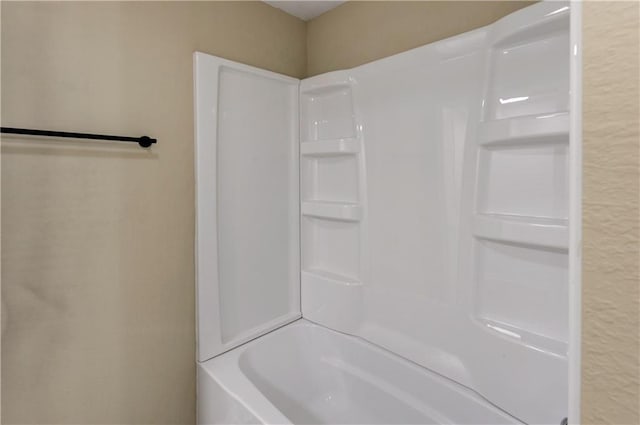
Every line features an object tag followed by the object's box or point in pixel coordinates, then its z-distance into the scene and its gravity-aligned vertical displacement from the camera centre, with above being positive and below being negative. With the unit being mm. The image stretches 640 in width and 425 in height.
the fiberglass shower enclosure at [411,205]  1118 -2
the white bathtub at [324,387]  1274 -842
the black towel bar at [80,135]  1000 +246
